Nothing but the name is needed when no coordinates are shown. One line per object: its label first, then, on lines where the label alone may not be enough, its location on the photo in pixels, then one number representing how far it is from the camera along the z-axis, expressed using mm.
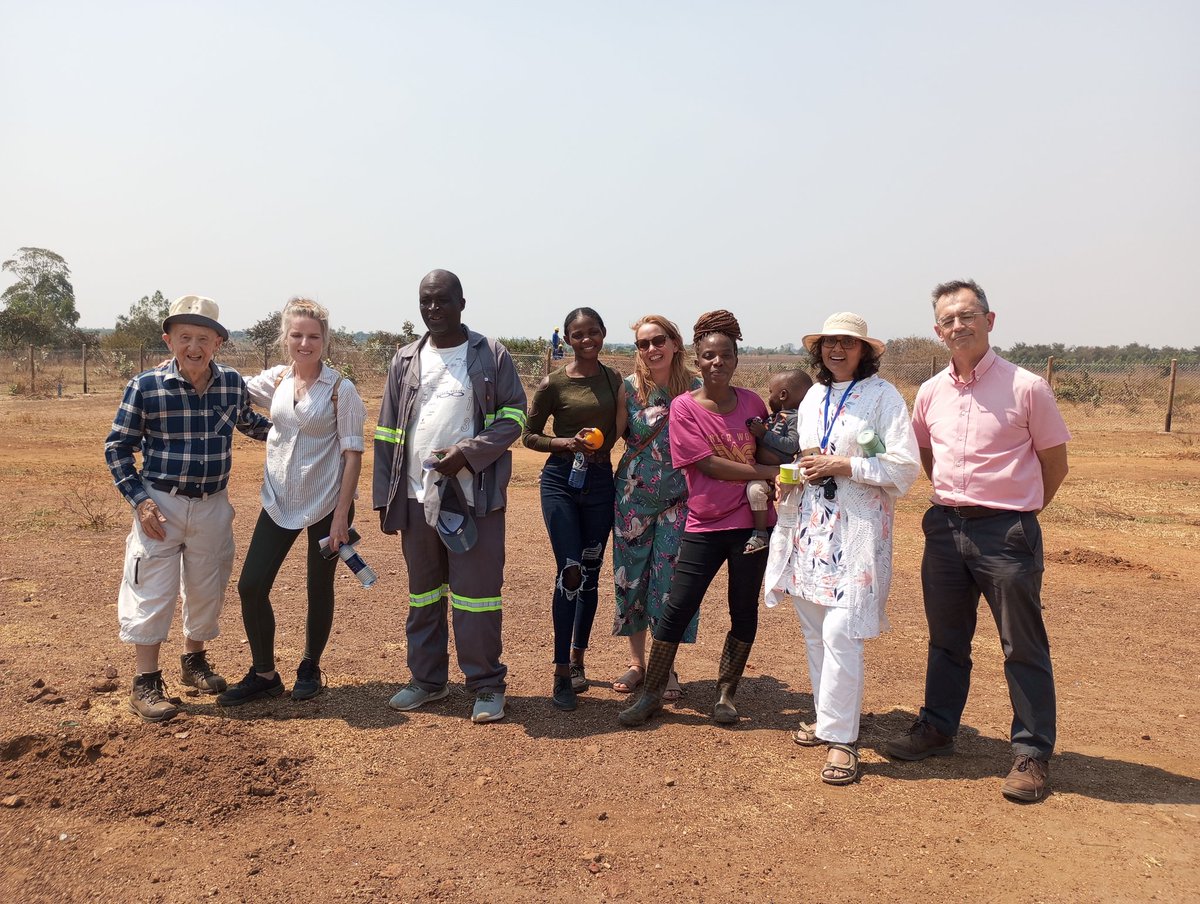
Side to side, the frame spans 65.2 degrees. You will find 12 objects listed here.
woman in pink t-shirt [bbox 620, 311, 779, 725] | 4270
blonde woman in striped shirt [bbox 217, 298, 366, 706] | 4512
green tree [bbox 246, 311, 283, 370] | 32194
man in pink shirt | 3732
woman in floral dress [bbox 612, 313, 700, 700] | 4656
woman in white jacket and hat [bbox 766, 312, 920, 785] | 3803
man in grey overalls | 4398
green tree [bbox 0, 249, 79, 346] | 62375
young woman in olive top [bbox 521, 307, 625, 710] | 4652
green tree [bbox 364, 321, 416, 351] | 32222
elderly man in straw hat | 4371
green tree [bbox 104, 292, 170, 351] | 46500
